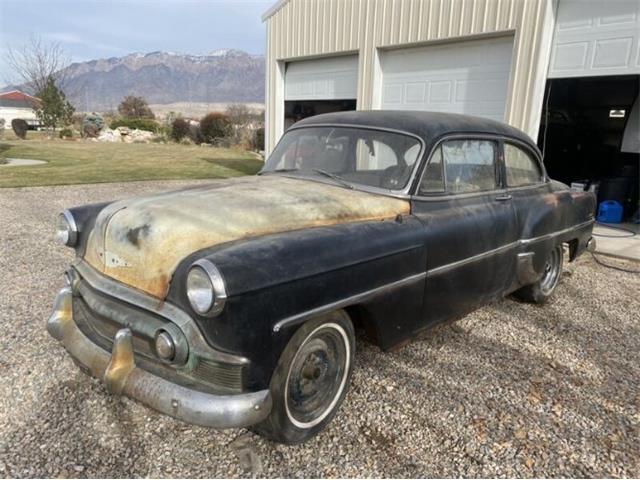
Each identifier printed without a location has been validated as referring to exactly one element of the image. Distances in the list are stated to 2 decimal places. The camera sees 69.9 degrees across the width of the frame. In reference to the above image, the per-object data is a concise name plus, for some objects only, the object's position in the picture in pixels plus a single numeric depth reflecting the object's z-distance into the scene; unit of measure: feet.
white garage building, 23.30
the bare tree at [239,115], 98.37
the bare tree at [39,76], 101.81
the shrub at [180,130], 103.19
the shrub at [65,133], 95.33
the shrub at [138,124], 112.57
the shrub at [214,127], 96.12
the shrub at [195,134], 100.95
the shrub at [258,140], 83.66
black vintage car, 6.77
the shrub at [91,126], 100.22
